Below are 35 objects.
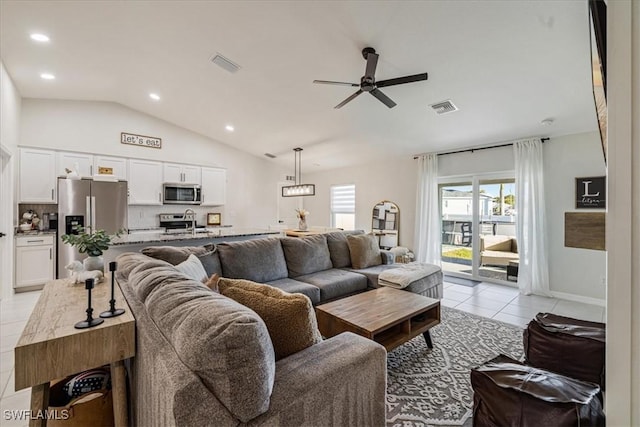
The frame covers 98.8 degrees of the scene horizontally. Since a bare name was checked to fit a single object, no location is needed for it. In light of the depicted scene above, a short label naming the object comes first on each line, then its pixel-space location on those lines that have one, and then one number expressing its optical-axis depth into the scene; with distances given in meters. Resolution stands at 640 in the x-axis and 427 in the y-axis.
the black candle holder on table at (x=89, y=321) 1.19
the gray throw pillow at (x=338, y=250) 3.87
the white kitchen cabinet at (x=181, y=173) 5.73
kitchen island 2.97
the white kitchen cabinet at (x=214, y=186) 6.22
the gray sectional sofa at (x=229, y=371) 0.81
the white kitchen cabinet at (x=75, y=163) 4.65
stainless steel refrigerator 4.34
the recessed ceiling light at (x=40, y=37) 3.07
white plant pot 2.02
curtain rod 4.17
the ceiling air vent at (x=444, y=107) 3.63
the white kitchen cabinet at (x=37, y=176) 4.32
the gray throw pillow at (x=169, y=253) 2.52
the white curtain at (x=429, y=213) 5.30
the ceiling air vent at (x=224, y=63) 3.37
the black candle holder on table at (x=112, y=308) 1.31
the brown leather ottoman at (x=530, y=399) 1.09
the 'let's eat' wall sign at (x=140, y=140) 5.27
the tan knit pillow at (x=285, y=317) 1.18
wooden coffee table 2.11
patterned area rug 1.76
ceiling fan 2.60
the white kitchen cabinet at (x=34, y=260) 4.10
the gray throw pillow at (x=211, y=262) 2.81
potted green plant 1.97
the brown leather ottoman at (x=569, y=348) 1.55
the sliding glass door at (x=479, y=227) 4.66
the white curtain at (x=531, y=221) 4.11
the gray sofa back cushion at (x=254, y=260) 2.94
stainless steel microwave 5.63
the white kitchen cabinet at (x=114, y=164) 4.96
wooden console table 1.06
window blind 7.00
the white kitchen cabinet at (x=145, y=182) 5.30
